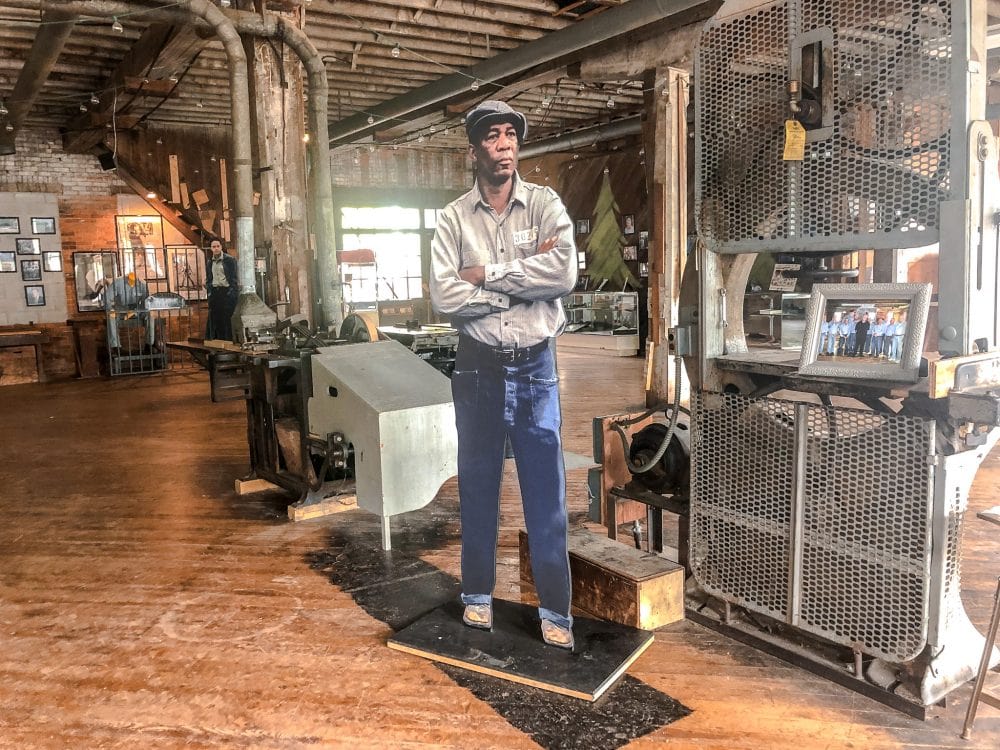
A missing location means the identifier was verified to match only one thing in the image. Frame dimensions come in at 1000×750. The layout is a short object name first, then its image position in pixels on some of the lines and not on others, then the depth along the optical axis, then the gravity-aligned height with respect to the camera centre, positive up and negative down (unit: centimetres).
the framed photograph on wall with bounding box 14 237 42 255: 1176 +67
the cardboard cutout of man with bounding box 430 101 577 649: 277 -15
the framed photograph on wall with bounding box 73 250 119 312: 1224 +21
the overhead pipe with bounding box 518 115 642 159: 1157 +199
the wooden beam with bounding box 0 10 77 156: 646 +210
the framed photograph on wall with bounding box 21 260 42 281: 1182 +32
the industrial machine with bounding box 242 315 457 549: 399 -72
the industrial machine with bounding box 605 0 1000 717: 233 -28
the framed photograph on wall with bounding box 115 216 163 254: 1252 +87
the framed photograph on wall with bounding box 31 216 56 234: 1183 +95
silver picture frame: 240 -18
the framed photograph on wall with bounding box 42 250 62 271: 1195 +45
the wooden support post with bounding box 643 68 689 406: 649 +44
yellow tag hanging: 263 +39
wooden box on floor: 304 -117
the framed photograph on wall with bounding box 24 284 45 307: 1190 -4
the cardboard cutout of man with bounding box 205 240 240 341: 955 -16
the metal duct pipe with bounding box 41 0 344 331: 580 +109
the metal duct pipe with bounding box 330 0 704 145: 649 +205
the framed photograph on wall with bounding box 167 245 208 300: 1283 +25
